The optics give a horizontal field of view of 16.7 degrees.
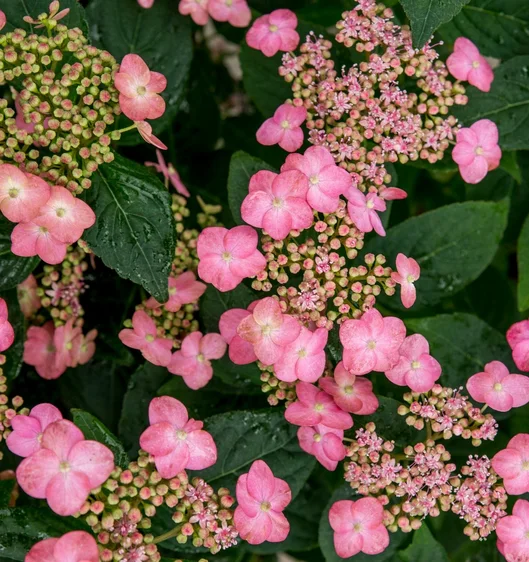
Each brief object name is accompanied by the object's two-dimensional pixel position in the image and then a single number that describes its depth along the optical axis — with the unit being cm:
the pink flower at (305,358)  70
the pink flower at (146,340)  74
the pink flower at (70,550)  66
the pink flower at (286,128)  74
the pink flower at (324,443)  72
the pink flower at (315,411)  71
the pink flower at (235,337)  72
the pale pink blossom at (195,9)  77
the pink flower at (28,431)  70
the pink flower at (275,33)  76
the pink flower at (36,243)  70
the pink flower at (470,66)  75
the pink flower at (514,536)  71
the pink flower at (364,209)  71
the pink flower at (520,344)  73
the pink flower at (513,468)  71
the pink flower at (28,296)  77
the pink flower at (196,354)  74
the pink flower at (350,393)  71
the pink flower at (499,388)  73
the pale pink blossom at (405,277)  71
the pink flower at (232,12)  77
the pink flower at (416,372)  71
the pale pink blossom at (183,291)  75
